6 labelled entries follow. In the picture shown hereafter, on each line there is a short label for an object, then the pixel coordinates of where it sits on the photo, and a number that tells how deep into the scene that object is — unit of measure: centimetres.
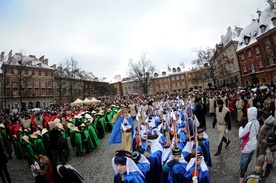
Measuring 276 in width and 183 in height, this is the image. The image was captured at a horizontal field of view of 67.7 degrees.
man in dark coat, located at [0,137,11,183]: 671
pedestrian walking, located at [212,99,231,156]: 763
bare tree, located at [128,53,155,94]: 4426
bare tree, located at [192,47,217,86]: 3888
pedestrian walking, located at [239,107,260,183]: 507
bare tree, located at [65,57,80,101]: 4353
